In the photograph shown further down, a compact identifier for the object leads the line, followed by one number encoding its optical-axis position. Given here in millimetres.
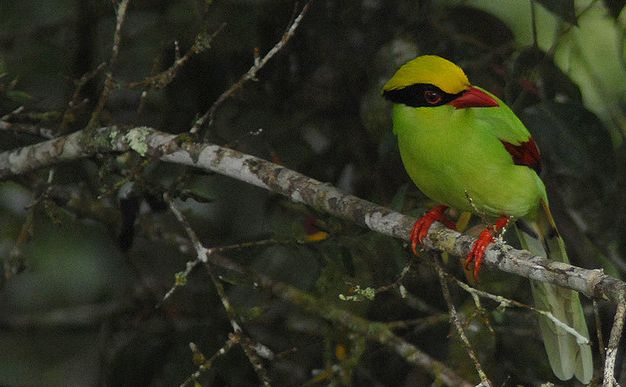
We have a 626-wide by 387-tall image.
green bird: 6184
